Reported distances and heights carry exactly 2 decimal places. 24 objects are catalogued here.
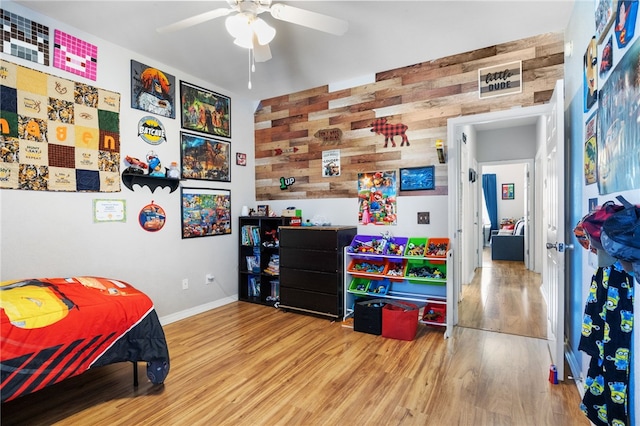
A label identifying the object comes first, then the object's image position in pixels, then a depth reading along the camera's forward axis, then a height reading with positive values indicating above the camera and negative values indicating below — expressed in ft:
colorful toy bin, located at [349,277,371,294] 11.57 -2.78
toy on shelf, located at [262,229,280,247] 13.66 -1.12
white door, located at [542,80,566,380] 7.14 -0.58
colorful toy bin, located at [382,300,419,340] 9.55 -3.39
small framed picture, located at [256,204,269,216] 14.12 -0.02
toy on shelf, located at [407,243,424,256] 10.73 -1.38
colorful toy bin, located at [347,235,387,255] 11.34 -1.29
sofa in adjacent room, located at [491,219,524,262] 23.24 -2.81
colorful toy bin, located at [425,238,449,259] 10.14 -1.28
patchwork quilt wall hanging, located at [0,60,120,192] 7.98 +2.11
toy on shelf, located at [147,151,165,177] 10.89 +1.56
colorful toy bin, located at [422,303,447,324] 10.34 -3.43
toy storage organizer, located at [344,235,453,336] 10.36 -2.14
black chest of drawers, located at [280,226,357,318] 11.41 -2.13
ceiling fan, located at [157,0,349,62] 6.82 +4.10
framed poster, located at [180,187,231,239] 12.07 -0.06
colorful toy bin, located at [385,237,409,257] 11.02 -1.30
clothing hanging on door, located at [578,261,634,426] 4.17 -1.85
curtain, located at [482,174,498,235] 31.39 +1.08
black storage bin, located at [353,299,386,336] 10.05 -3.42
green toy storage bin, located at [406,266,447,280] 10.27 -2.09
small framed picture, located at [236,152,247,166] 14.28 +2.27
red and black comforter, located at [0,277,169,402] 5.24 -2.17
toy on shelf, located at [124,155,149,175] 10.15 +1.45
